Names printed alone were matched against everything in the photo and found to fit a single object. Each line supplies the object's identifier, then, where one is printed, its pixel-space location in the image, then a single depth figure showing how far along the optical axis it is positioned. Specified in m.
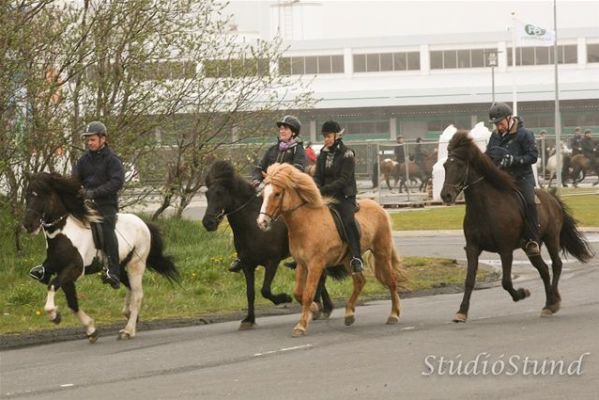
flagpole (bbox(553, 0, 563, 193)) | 46.91
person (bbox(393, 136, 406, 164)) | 45.91
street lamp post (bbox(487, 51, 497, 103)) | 86.06
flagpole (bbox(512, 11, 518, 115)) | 58.88
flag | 58.00
